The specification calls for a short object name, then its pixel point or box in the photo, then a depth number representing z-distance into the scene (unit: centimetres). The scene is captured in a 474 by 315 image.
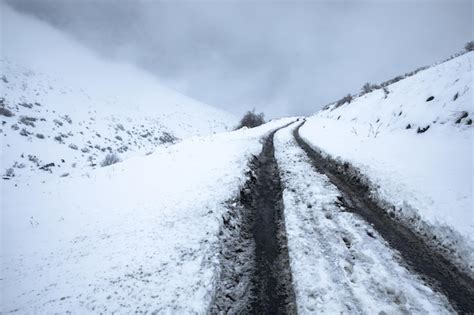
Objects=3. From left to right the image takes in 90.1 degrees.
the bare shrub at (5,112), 1888
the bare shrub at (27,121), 1958
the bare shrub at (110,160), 1655
